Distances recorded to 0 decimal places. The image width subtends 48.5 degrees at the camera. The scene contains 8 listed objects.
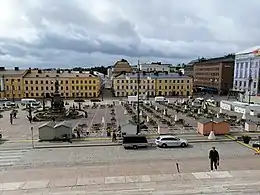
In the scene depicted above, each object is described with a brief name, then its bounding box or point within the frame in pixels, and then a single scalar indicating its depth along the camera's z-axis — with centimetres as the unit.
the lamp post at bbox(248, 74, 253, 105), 9490
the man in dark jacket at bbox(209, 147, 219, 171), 2018
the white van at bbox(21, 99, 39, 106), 7610
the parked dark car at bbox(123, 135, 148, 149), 2855
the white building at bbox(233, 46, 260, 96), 9549
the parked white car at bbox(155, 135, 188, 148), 2902
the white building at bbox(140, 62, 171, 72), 18172
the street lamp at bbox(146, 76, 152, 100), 10395
